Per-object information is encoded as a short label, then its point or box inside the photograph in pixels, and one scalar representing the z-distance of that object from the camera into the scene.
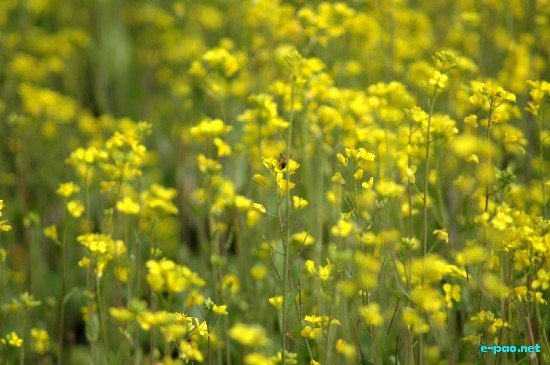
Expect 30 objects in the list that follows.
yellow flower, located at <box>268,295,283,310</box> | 4.25
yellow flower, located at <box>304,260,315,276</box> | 4.31
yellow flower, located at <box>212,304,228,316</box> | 4.00
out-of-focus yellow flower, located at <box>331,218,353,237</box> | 3.76
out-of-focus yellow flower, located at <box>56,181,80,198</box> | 4.94
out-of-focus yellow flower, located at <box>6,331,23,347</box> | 4.39
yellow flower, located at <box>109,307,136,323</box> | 3.16
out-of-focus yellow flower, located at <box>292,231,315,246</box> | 5.07
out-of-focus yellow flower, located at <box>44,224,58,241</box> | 5.04
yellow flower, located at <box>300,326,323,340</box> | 3.99
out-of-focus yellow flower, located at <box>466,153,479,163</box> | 4.21
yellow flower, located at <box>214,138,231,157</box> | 5.39
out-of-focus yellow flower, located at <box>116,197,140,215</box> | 4.74
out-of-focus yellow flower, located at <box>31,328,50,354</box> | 4.91
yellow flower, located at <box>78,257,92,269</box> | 4.63
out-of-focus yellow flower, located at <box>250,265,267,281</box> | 5.39
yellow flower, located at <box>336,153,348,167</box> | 4.13
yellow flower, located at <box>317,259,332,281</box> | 4.08
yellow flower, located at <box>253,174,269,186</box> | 4.12
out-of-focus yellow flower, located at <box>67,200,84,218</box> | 5.05
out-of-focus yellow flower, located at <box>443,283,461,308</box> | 4.41
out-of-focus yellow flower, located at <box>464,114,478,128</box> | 4.30
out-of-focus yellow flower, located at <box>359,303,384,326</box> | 3.73
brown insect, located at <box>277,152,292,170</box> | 4.10
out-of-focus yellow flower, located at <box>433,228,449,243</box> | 4.20
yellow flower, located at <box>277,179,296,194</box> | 4.13
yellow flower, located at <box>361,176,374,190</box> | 4.18
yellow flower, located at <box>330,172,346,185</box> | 4.18
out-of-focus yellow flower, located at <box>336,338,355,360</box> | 3.89
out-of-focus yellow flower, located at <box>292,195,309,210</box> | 4.60
